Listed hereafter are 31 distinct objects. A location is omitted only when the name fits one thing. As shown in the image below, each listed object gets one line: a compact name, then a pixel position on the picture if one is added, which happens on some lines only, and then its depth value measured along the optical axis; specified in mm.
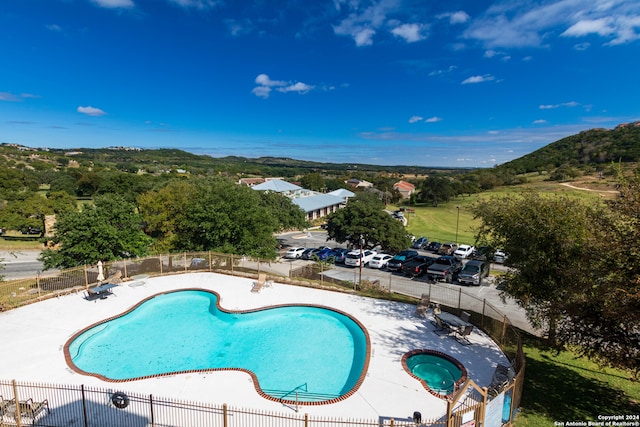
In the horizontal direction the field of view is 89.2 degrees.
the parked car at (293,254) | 33628
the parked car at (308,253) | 33344
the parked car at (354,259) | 29266
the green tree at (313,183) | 116938
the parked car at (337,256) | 30303
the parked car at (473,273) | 23594
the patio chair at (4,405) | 7977
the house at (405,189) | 118300
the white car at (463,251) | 34844
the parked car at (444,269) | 24438
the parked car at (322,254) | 31789
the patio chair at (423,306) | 15297
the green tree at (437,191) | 89625
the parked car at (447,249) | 36806
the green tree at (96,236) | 20422
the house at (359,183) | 128550
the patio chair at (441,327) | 13500
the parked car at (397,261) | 27353
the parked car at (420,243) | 40391
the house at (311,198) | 66375
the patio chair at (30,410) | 8016
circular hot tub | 10359
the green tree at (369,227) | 33375
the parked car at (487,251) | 17003
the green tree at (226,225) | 23750
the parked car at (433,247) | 38375
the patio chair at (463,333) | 12968
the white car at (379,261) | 28938
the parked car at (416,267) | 25841
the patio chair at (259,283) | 18531
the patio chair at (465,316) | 14255
